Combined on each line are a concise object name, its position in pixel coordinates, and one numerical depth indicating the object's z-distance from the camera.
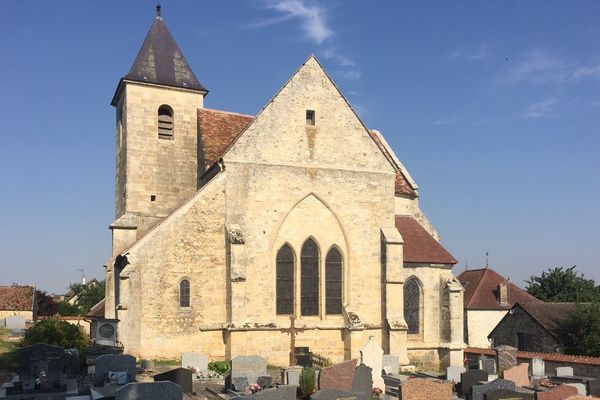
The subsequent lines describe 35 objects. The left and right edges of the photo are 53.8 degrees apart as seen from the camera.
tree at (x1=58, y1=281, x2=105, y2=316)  50.58
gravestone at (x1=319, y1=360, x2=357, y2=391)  16.00
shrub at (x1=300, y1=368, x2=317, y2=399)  15.76
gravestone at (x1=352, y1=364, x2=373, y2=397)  15.96
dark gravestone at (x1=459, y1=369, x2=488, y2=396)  17.58
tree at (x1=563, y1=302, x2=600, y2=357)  25.80
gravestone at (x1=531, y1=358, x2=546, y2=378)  21.88
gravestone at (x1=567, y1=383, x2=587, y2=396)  17.14
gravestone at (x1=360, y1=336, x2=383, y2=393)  17.86
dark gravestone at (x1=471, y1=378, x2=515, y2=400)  15.70
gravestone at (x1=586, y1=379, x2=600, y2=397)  17.48
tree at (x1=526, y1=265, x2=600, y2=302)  39.66
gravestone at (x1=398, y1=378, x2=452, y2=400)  15.12
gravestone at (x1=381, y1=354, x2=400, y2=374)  20.48
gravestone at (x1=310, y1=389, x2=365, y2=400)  13.61
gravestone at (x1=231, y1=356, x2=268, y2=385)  17.34
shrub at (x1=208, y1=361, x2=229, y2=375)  19.39
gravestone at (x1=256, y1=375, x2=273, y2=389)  16.87
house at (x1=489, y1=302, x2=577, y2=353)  28.47
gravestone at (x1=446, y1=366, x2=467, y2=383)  19.64
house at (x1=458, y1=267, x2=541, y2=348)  37.81
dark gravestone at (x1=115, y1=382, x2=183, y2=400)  12.80
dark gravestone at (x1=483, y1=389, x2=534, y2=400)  14.85
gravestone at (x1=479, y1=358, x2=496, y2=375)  20.50
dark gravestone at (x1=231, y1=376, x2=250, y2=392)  16.49
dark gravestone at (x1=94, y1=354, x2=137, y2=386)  16.41
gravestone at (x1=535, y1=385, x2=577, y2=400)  15.02
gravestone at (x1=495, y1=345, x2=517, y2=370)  21.27
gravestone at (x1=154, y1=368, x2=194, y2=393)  15.93
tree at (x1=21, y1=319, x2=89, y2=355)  20.23
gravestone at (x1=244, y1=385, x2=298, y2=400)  13.99
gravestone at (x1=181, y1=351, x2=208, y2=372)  18.69
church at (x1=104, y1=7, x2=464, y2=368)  20.10
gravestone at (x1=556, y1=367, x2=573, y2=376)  20.92
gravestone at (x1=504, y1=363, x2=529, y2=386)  18.80
